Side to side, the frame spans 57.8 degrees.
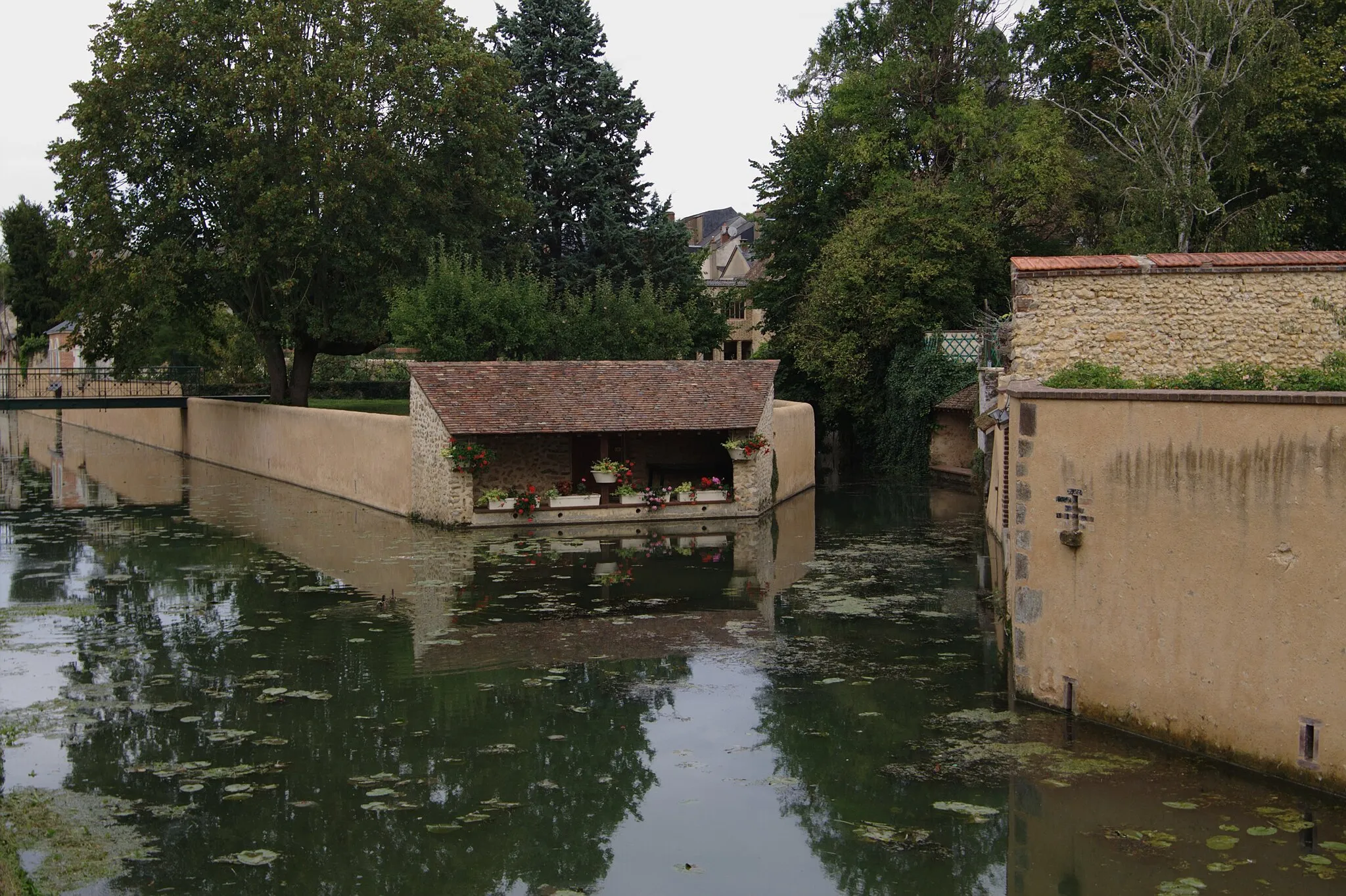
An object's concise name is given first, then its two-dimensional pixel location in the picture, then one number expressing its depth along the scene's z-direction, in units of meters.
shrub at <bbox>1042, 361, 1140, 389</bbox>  12.49
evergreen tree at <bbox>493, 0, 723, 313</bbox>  37.59
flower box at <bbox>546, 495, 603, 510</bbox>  24.89
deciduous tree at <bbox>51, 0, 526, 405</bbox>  31.86
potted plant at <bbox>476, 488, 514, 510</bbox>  24.34
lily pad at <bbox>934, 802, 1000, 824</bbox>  9.29
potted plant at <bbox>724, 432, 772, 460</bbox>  25.47
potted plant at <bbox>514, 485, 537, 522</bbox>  24.38
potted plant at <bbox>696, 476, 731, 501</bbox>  25.92
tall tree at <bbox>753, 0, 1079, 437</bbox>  34.62
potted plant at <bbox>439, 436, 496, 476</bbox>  23.61
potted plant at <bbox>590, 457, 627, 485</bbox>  25.02
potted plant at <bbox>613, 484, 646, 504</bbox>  25.41
